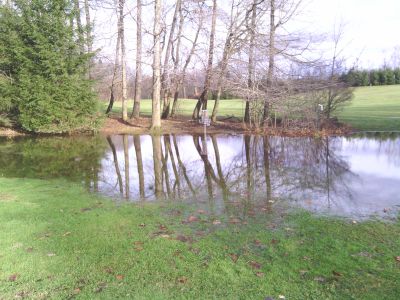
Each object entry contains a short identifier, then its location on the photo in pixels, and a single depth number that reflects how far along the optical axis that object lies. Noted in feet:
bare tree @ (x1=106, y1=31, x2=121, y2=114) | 78.74
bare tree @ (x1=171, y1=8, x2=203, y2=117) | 71.89
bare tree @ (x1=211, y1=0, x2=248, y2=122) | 66.03
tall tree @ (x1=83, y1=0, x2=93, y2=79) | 61.11
